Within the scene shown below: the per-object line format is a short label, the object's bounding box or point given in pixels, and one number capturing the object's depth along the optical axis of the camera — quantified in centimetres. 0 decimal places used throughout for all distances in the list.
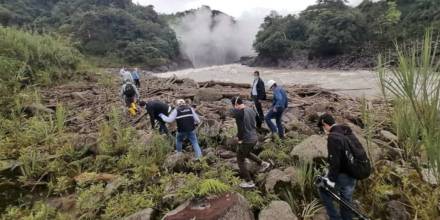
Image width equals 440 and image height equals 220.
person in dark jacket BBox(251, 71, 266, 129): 848
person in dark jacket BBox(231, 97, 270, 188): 566
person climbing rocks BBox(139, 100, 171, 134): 783
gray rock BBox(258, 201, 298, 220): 438
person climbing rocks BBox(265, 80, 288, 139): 738
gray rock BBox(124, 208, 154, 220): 466
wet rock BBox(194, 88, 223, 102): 1159
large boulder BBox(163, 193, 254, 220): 427
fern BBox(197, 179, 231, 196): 468
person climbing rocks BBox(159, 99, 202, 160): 653
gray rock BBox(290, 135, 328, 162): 545
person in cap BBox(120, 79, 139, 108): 984
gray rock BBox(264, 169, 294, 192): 511
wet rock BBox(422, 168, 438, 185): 432
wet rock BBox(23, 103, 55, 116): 992
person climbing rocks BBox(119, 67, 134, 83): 1203
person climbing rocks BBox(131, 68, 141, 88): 1491
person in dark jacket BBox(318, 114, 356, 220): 383
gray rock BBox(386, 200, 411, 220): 447
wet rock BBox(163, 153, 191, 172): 613
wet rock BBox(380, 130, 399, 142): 640
